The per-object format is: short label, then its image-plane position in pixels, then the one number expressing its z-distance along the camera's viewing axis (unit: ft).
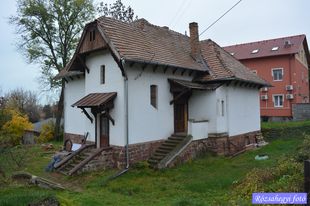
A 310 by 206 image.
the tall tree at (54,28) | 101.35
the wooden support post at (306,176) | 17.68
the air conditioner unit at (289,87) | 110.31
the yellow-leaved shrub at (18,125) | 95.71
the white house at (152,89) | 47.78
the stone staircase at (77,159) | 46.42
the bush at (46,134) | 106.01
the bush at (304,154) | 30.84
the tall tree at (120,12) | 114.42
